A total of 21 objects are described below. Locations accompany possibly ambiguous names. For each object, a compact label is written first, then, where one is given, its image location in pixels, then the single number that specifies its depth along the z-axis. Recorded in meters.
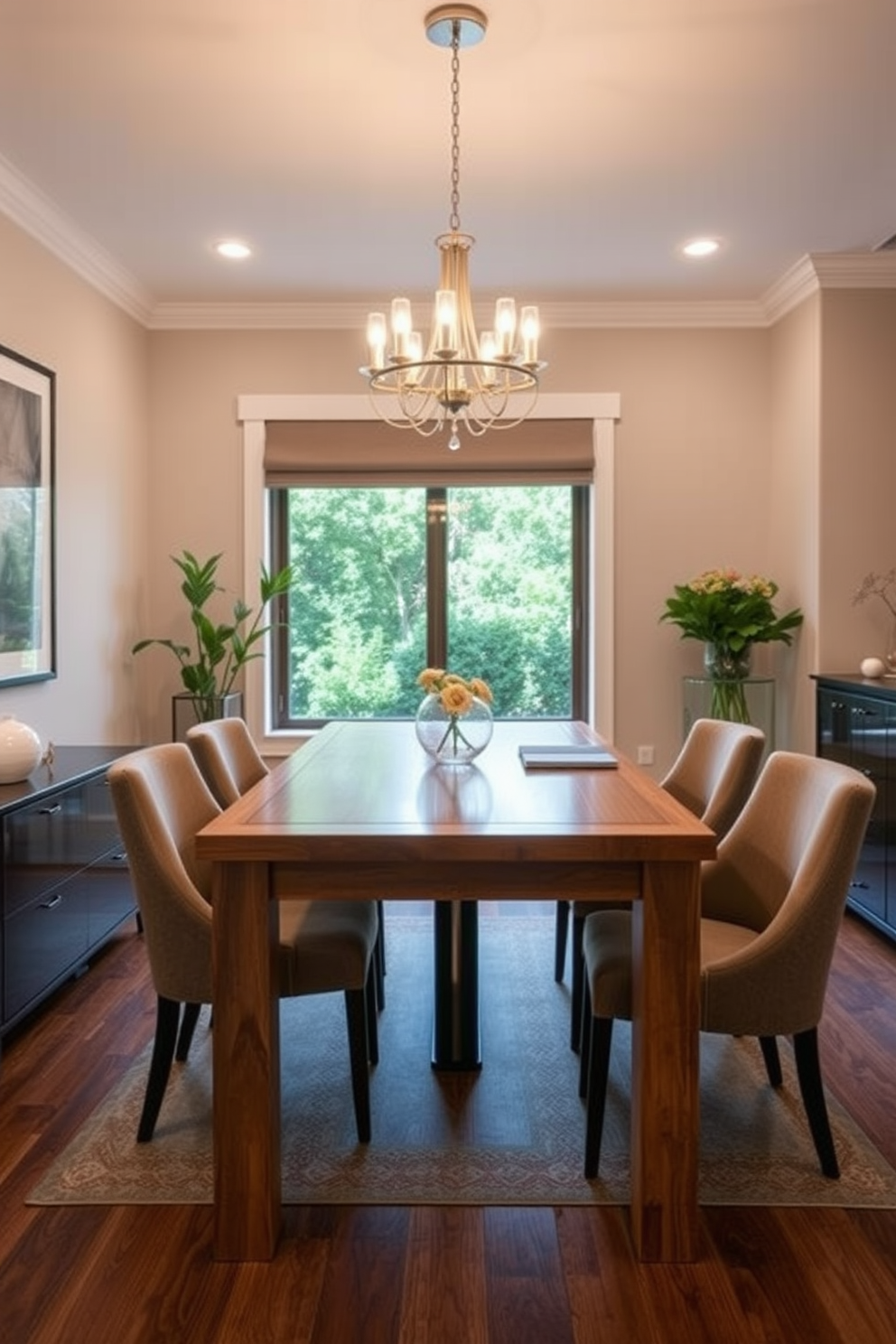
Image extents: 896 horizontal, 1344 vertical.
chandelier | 2.45
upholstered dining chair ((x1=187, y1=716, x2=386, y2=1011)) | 2.73
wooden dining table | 1.70
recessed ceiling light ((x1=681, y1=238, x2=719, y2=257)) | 3.94
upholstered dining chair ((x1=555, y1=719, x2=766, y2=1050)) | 2.49
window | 4.99
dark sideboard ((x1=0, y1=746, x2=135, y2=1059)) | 2.57
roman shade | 4.76
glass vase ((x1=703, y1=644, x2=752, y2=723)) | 4.36
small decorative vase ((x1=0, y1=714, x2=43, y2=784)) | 2.79
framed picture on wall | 3.33
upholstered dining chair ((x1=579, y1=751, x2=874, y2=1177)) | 1.84
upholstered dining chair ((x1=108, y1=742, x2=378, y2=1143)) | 2.00
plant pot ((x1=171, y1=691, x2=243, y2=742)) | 4.41
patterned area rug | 1.98
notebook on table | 2.51
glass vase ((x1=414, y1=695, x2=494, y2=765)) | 2.55
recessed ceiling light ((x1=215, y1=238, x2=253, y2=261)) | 3.93
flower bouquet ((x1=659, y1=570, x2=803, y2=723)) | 4.30
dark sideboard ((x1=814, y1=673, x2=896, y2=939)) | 3.44
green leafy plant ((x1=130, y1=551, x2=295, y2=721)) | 4.40
